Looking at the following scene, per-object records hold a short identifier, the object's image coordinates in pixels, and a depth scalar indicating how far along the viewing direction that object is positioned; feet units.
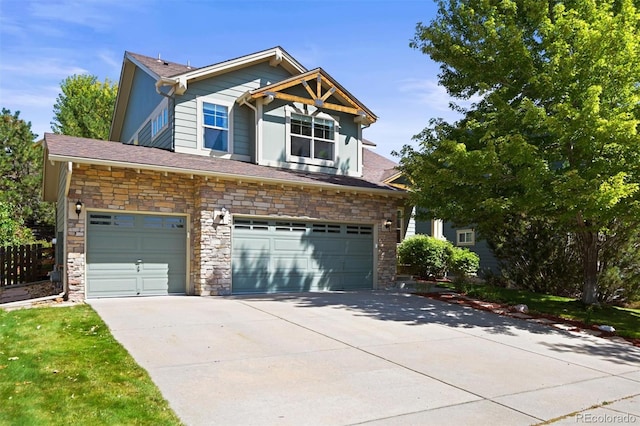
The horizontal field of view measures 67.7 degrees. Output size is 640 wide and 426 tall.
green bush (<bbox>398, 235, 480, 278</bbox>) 60.54
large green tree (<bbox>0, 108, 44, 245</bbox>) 75.46
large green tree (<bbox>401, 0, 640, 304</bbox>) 30.25
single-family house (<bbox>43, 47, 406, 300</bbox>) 37.68
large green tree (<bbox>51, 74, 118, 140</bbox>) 96.27
